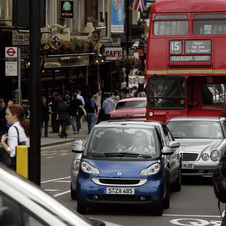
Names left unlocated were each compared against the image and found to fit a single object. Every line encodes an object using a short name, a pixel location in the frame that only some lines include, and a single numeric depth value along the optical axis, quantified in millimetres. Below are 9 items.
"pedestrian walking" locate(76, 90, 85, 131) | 34862
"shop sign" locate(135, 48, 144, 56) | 62531
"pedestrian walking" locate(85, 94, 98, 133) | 34719
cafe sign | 48969
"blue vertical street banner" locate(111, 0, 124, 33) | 53750
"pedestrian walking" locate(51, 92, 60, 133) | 33688
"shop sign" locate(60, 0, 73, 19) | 41075
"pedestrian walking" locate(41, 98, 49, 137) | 31703
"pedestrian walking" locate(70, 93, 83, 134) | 33750
